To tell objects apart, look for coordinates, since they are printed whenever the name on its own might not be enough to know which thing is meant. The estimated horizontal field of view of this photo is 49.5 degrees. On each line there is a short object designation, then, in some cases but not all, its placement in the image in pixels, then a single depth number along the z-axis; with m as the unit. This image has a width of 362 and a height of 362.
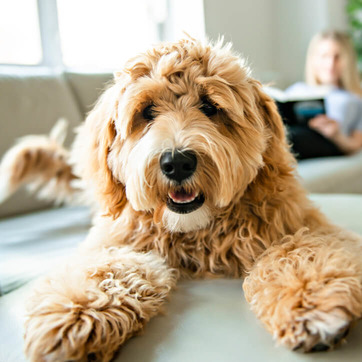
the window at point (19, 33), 3.33
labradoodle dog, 0.93
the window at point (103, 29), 3.91
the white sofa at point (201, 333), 0.87
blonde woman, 3.60
